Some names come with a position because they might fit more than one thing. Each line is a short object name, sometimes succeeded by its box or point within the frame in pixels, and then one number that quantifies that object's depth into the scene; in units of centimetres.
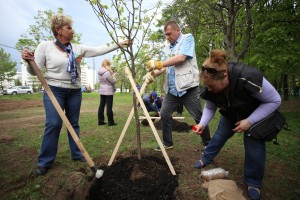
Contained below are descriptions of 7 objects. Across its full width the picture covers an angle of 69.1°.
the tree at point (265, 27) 724
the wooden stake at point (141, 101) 280
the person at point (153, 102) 819
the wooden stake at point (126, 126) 292
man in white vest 344
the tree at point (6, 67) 3612
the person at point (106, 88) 658
